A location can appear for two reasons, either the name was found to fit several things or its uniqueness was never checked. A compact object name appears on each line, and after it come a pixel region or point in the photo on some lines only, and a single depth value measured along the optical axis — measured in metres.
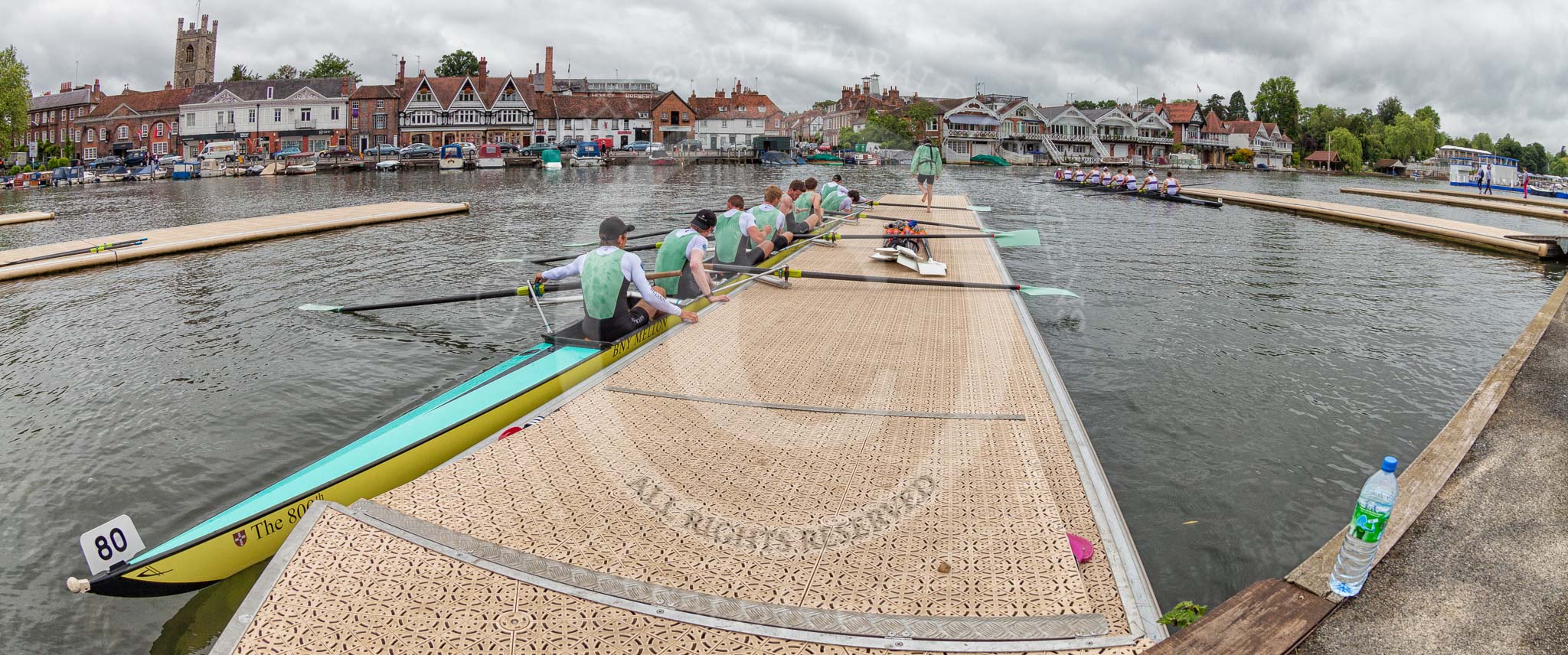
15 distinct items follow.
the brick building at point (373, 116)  86.12
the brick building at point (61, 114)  93.94
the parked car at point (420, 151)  76.12
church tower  109.25
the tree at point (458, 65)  109.81
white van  71.12
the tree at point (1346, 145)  113.69
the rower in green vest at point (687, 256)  10.16
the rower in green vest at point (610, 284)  8.16
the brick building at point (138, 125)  88.06
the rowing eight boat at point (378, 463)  4.91
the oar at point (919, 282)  12.19
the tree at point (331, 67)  105.56
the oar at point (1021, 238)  17.50
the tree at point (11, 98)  62.62
